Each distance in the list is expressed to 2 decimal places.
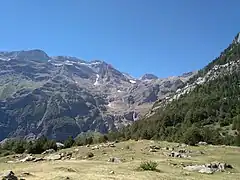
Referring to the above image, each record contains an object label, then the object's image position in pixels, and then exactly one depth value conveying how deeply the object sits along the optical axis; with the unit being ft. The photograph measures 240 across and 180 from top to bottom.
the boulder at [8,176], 84.15
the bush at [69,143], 396.94
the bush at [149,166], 118.93
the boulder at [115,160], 154.95
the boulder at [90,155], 192.97
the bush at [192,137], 267.68
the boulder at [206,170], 124.33
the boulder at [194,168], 129.80
